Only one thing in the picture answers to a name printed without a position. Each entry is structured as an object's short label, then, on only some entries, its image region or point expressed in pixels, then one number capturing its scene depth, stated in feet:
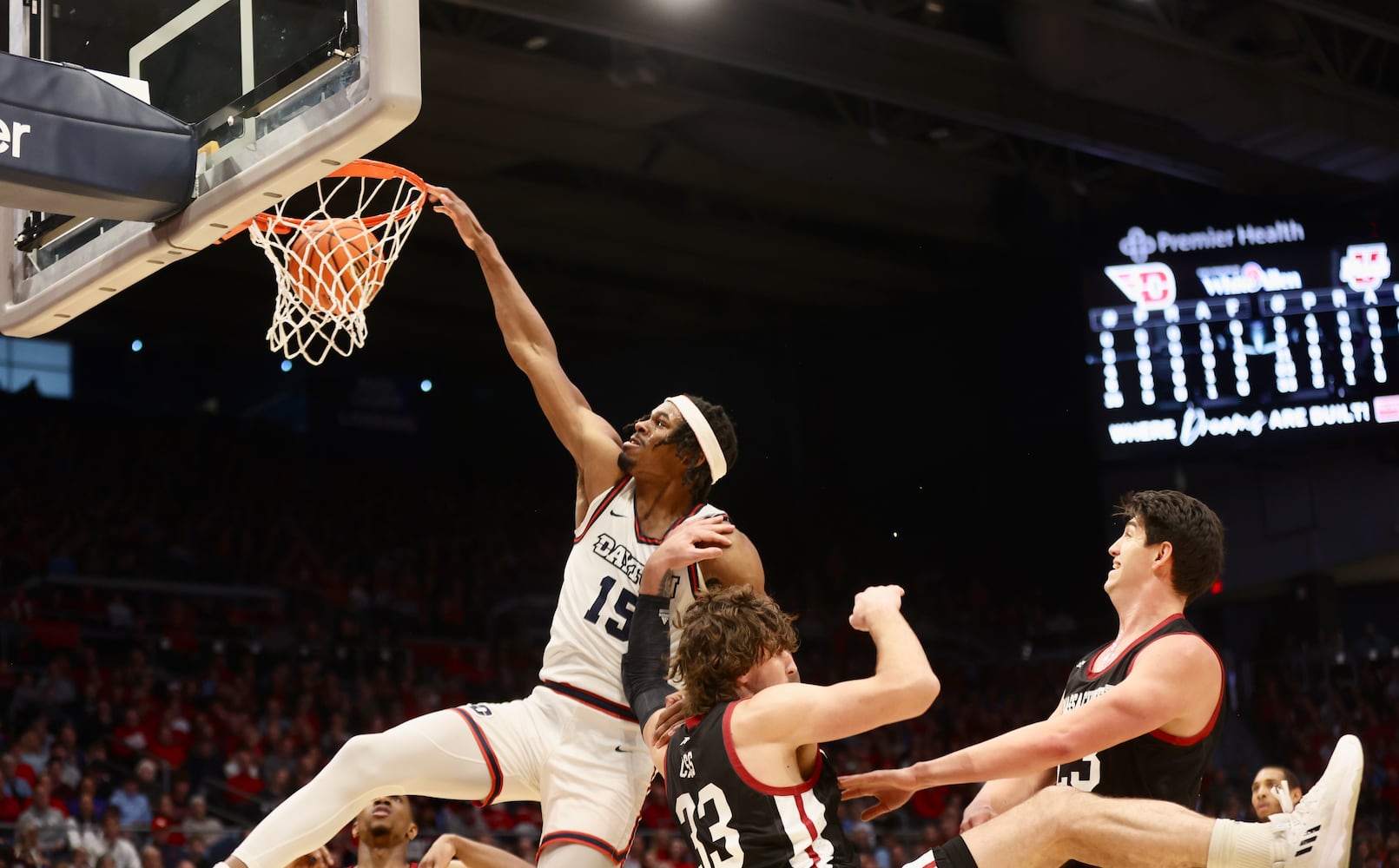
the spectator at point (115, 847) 35.22
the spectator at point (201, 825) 36.42
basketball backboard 12.46
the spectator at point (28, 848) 34.47
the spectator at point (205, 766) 42.16
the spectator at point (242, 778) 42.16
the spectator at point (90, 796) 38.17
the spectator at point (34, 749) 40.11
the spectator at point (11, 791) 37.44
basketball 18.25
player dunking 15.21
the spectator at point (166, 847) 35.78
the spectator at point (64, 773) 39.75
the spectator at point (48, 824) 35.45
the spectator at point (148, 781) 40.40
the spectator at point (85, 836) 35.60
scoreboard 41.88
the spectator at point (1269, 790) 20.93
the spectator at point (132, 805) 38.81
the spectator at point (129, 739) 42.93
